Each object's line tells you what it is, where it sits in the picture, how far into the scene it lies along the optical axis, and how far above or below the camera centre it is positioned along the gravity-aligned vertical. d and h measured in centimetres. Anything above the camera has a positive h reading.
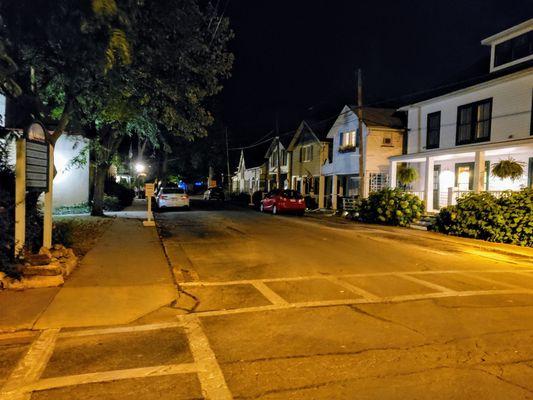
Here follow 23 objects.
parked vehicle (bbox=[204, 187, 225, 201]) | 4971 -118
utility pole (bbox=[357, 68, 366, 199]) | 2439 +255
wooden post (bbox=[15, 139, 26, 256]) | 819 -31
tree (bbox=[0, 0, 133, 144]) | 673 +242
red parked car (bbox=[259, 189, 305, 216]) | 2772 -101
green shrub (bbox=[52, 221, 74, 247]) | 1062 -137
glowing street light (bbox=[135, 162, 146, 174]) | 4564 +150
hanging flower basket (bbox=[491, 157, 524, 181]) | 1636 +79
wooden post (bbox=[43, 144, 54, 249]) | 923 -71
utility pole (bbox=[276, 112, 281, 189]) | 3767 +377
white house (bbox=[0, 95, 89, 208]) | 2238 +26
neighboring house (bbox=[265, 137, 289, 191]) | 4472 +216
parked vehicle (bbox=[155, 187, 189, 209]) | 2883 -102
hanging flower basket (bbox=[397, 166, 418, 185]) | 2195 +67
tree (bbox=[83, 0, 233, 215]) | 966 +270
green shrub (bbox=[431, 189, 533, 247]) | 1469 -91
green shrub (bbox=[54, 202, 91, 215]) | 2145 -148
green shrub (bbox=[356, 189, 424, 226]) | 2062 -88
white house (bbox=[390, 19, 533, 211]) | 1798 +290
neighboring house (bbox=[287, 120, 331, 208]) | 3519 +248
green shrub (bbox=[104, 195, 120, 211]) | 2609 -135
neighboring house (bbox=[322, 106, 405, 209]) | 2748 +252
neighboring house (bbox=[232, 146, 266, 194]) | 5614 +174
